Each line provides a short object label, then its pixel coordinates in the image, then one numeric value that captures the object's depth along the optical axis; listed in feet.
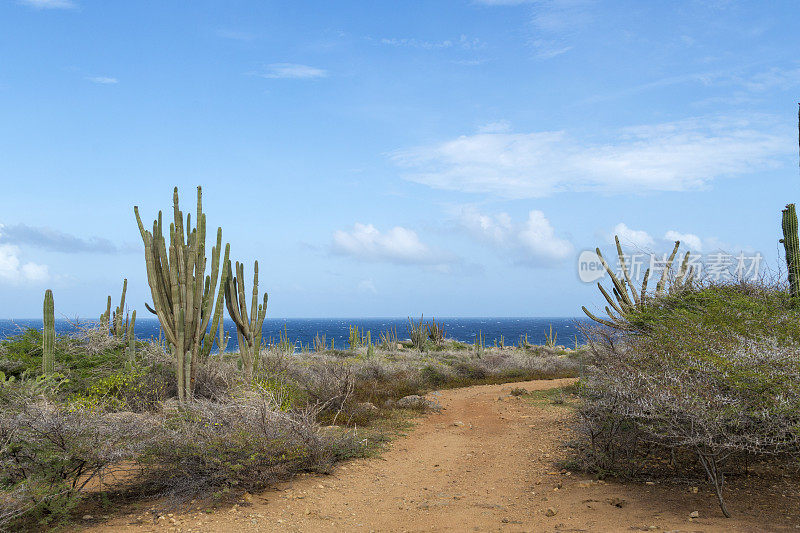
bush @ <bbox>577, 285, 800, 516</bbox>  16.38
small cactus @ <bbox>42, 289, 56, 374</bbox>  31.01
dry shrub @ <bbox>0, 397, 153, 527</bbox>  17.60
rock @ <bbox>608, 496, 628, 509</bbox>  18.69
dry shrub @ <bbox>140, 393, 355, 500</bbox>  19.89
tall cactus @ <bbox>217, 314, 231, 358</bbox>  41.49
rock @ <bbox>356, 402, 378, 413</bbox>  36.86
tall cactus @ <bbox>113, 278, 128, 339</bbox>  41.88
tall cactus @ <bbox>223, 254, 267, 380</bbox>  36.17
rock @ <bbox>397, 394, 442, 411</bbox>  40.60
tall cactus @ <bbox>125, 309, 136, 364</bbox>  36.39
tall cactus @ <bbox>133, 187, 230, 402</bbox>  30.53
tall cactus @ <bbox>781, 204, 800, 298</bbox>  36.75
